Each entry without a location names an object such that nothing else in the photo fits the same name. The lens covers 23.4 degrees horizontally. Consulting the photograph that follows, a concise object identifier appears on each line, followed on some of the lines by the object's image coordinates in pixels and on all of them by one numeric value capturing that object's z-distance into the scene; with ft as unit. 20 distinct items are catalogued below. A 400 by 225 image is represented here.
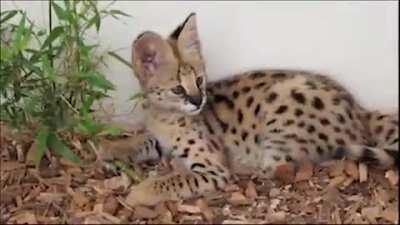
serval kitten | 8.81
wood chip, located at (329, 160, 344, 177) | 8.68
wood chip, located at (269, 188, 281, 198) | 8.43
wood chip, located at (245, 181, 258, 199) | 8.42
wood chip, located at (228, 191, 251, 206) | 8.29
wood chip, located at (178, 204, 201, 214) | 8.10
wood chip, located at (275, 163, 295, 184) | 8.66
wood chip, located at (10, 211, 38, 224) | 7.95
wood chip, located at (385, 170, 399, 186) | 8.05
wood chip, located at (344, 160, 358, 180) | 8.62
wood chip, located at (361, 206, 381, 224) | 7.90
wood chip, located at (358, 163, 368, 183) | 8.56
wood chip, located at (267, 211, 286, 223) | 7.92
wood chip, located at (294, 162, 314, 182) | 8.65
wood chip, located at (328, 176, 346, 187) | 8.56
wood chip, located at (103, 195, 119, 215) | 8.06
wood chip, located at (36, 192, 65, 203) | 8.30
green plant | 8.34
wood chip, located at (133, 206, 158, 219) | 7.96
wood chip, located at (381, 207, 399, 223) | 7.67
